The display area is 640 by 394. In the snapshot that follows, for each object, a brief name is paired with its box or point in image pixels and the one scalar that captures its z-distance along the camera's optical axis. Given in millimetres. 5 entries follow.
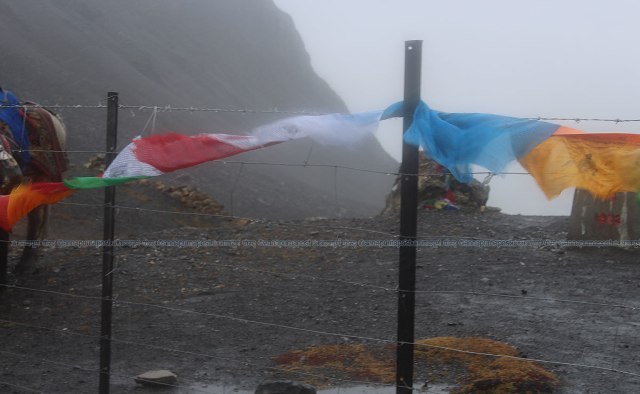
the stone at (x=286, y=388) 4691
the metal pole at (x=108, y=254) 4344
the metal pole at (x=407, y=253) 3758
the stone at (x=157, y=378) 5203
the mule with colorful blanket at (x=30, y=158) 6562
